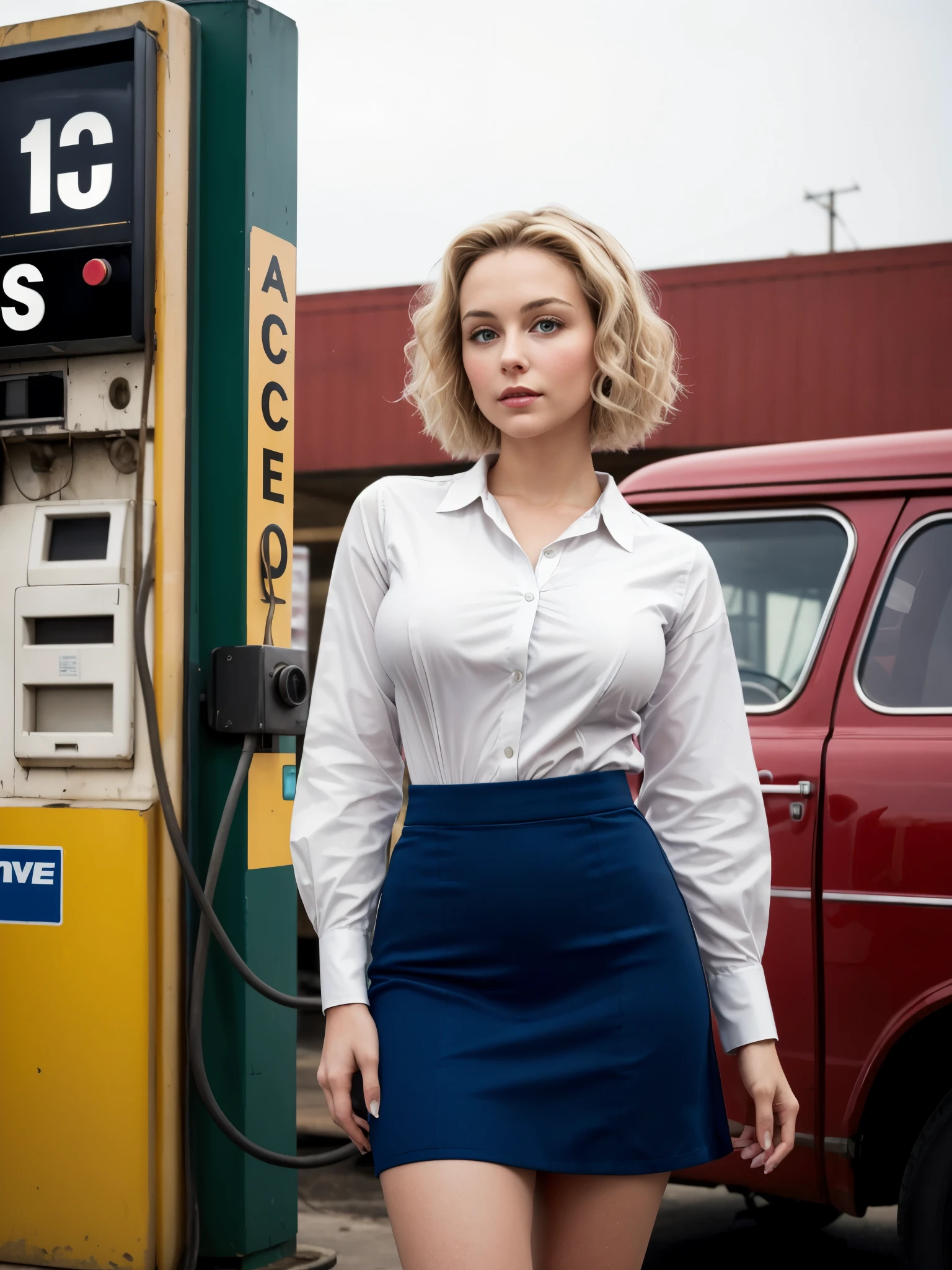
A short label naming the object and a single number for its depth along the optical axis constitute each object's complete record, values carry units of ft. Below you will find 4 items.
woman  5.56
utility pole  113.50
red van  9.89
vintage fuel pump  10.93
